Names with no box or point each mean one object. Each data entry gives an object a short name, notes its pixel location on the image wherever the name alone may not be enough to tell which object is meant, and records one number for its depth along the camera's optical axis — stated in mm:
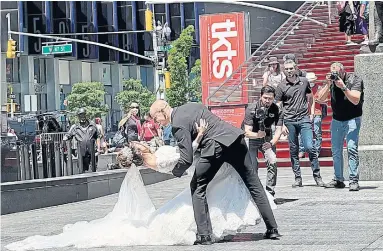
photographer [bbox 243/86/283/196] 10867
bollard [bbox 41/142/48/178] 15102
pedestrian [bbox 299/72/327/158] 19531
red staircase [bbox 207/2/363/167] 26875
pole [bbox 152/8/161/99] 51125
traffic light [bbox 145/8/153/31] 36531
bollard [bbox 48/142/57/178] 15250
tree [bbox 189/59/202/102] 69812
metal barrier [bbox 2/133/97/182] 14359
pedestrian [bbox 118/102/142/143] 19781
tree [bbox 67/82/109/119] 73812
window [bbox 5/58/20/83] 71750
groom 8641
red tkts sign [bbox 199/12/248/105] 31484
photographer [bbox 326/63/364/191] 12562
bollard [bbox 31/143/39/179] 14703
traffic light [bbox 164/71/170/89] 46250
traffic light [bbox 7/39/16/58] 32156
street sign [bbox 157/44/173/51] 53056
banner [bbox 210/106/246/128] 26122
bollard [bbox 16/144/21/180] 14361
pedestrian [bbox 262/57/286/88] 16711
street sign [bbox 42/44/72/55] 49562
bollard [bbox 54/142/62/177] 15383
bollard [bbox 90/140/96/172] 16672
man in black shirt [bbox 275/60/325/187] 13242
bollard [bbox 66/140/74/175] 15736
